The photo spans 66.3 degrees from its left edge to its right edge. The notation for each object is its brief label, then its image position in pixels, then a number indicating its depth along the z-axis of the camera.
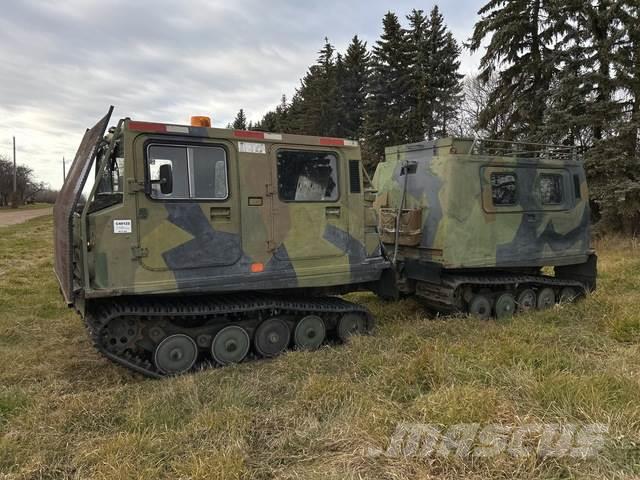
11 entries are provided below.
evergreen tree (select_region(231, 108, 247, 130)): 48.94
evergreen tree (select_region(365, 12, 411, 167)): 24.94
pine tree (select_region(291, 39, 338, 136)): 31.41
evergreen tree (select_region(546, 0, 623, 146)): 13.73
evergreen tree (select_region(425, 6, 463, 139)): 25.23
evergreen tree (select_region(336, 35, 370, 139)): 31.34
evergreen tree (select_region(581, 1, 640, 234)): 13.45
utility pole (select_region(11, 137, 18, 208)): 50.75
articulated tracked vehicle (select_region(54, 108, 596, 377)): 4.84
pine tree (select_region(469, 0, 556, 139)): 16.16
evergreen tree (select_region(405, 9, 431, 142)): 24.92
